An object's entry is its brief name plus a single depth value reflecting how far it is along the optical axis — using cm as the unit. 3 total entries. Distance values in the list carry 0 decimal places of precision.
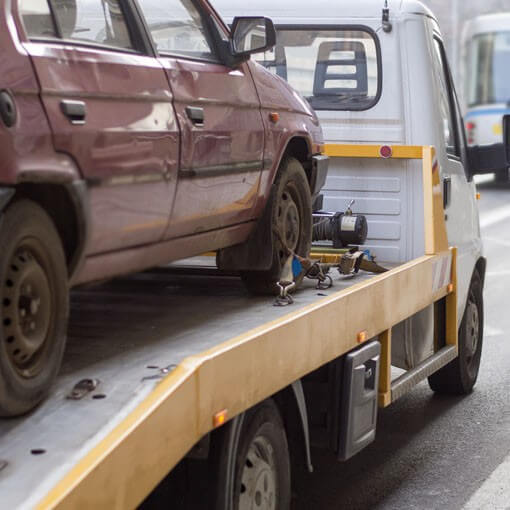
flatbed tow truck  483
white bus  3905
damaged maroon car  531
